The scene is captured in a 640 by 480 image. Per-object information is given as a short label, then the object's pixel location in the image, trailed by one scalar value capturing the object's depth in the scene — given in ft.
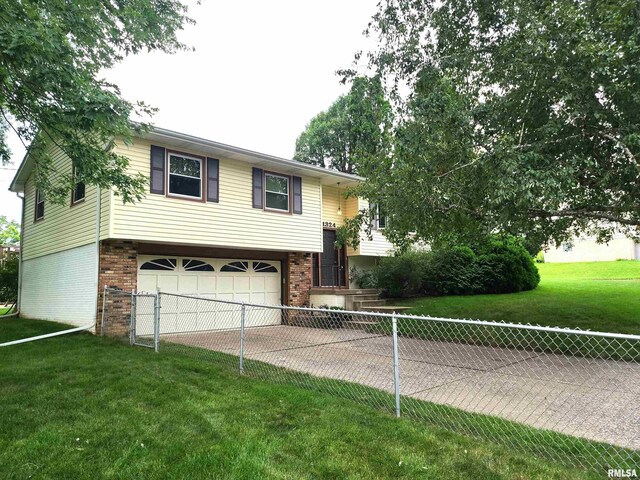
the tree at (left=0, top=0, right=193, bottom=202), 16.71
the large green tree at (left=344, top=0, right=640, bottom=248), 21.24
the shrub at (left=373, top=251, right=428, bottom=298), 50.37
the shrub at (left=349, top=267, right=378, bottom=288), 52.34
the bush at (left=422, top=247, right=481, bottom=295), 51.70
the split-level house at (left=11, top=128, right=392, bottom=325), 34.40
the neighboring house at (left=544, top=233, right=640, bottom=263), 90.12
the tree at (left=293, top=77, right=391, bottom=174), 98.31
